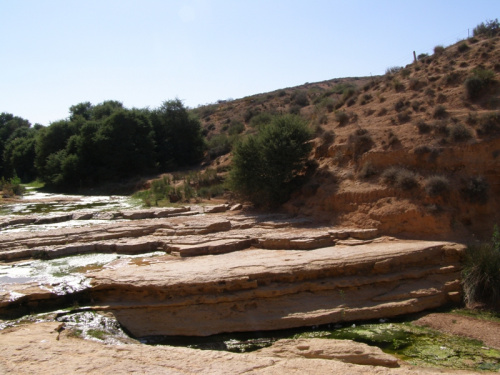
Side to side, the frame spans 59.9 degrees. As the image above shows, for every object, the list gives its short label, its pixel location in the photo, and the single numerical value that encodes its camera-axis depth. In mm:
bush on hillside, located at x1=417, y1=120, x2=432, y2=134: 15617
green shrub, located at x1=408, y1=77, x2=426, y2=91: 20781
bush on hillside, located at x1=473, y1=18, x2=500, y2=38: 25677
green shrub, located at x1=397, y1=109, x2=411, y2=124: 17578
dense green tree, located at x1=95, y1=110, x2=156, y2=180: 32469
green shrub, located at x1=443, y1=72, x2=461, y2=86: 19531
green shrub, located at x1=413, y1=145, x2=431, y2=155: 14673
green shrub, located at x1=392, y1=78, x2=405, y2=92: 21928
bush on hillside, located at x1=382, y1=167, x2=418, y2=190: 13766
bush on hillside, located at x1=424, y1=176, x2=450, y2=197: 13125
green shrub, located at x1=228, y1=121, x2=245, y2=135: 35906
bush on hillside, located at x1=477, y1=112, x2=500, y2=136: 14258
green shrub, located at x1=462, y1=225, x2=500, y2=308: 9914
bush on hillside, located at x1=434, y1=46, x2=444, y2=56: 25666
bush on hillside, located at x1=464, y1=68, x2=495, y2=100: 17484
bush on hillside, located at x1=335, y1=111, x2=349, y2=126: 20141
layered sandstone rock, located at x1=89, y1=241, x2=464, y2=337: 9344
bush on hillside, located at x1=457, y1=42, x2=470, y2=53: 23797
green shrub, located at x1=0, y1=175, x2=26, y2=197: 27275
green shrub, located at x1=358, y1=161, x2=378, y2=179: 15242
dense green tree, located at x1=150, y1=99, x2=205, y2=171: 34219
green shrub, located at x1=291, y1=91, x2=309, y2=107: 41062
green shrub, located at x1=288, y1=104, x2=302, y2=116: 35375
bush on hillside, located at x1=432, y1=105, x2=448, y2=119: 16456
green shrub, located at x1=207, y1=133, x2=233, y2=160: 32031
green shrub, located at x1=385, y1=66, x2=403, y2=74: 27884
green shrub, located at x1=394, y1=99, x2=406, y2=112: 18883
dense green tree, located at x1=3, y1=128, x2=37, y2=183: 41875
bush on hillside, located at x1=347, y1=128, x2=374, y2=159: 16359
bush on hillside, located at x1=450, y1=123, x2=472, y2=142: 14461
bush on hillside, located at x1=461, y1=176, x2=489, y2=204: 12977
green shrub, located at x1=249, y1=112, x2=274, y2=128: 33719
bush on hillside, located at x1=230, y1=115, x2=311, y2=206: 17062
